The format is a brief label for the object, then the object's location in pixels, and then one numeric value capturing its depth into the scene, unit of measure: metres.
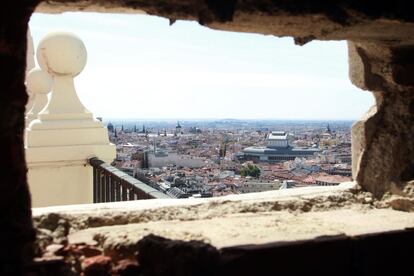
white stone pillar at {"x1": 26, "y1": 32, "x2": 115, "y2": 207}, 4.73
